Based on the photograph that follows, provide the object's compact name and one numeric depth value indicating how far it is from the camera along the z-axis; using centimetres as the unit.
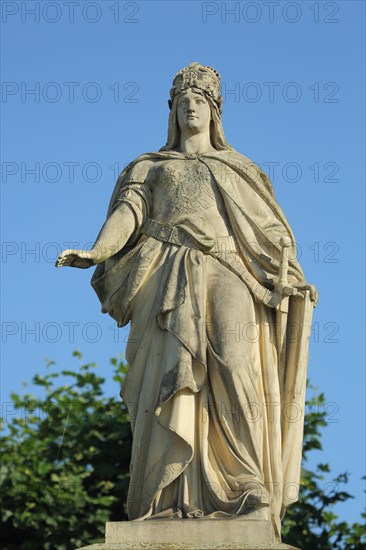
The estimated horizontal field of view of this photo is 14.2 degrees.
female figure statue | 1318
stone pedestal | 1248
